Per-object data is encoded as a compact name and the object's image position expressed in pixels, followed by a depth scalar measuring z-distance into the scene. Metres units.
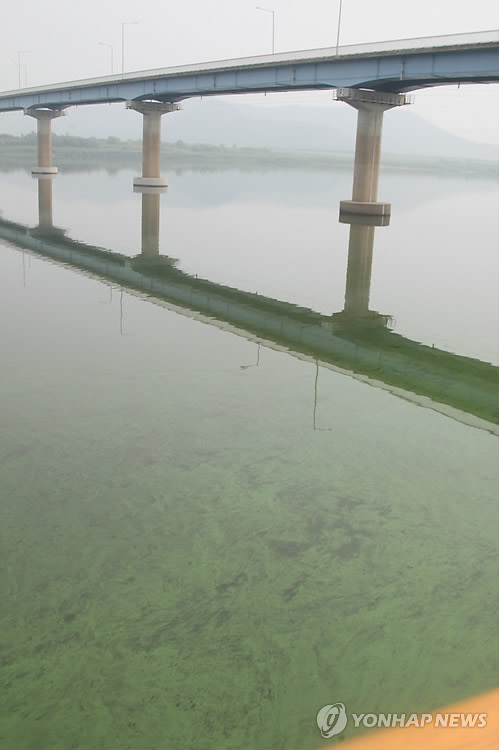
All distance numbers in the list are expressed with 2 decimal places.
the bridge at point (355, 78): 37.91
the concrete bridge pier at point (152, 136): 66.12
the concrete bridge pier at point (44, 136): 81.19
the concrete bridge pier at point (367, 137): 45.00
